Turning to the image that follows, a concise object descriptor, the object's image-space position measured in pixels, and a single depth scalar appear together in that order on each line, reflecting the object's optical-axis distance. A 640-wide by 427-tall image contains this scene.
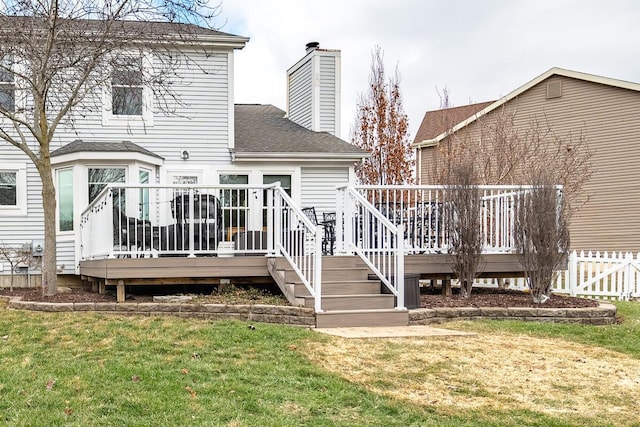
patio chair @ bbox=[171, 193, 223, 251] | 9.56
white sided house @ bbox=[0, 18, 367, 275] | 12.67
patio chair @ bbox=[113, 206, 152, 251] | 9.32
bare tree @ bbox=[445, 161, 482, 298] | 9.89
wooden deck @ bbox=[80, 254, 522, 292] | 9.24
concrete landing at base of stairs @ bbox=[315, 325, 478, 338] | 7.49
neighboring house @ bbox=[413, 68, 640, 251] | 19.41
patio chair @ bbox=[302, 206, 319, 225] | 11.77
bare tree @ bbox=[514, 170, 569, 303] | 9.55
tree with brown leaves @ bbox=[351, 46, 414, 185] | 23.84
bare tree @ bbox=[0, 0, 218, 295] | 9.49
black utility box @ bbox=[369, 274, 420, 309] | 8.87
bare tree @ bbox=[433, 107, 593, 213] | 19.06
